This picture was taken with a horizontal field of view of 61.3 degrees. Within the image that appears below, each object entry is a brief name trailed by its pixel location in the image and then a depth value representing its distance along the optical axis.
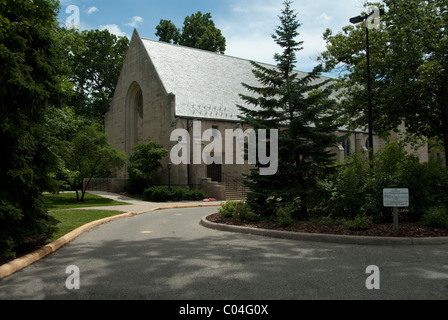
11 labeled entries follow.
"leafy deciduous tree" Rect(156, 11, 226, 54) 51.04
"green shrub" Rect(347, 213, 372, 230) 9.45
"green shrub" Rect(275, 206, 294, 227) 10.58
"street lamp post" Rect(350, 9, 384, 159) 15.42
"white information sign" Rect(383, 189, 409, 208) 8.91
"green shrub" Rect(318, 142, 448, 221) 10.74
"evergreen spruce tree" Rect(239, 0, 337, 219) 11.75
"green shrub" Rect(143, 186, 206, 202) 27.06
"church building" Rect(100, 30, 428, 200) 31.44
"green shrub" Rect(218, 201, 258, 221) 11.95
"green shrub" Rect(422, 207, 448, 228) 9.49
